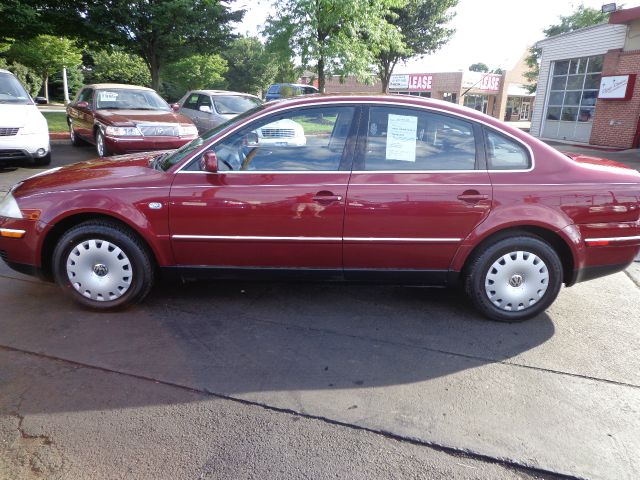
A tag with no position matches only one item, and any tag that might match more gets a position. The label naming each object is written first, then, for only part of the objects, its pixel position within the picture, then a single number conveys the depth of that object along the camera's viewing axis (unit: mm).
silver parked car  11852
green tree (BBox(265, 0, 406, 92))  15775
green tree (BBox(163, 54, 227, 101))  37469
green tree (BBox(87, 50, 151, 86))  38125
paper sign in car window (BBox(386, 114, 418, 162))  3557
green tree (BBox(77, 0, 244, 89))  16859
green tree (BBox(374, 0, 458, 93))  26688
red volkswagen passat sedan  3490
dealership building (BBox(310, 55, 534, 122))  39844
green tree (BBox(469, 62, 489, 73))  97444
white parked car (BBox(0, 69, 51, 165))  8008
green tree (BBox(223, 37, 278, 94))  48094
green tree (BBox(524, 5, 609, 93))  31500
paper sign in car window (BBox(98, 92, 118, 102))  10484
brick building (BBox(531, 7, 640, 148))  15812
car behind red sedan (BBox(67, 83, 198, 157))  9078
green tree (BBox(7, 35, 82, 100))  29406
